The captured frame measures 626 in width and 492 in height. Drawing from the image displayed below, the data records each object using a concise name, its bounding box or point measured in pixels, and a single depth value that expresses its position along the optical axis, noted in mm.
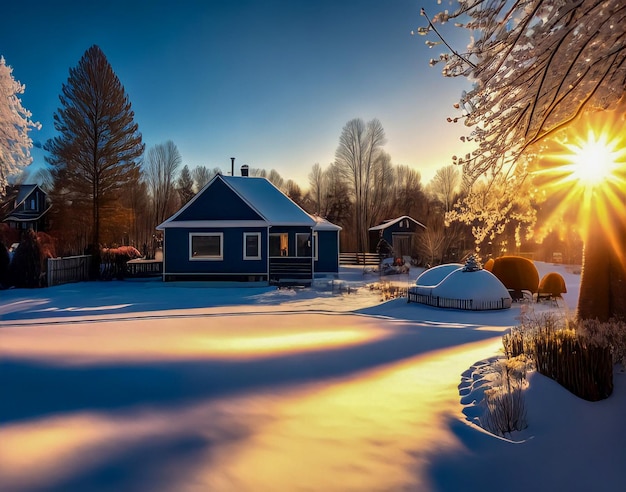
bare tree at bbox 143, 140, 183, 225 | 59500
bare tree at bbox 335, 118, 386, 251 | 51469
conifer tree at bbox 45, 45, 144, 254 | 25891
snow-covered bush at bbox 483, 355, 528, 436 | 4199
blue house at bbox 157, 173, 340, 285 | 22484
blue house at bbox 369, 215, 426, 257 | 40719
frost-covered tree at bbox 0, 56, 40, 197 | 16703
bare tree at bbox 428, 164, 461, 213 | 64062
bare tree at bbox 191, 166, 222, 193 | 67781
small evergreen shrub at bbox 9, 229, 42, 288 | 20438
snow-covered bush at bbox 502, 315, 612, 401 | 4645
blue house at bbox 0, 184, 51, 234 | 43375
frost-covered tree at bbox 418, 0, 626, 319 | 4672
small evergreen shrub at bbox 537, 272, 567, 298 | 15492
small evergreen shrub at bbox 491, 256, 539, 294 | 16438
